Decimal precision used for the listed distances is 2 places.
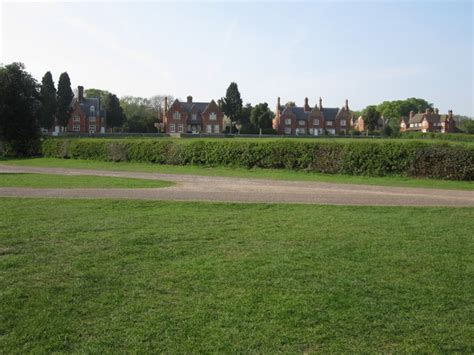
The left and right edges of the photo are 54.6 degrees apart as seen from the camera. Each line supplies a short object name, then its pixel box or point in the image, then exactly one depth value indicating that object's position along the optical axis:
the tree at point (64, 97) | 72.31
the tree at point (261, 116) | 83.38
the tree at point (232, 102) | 86.69
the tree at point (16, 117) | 43.56
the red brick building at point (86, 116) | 82.81
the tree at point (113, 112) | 82.50
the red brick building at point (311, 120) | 98.25
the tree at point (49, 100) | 63.90
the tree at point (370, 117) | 94.81
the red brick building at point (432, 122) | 111.56
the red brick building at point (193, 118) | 84.38
